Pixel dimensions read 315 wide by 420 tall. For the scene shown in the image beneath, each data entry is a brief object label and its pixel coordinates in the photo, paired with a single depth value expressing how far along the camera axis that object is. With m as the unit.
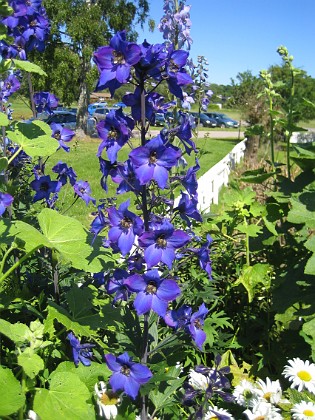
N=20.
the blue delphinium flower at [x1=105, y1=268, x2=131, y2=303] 0.51
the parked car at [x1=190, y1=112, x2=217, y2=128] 30.36
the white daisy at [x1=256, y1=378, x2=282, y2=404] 0.45
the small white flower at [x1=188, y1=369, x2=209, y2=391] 0.53
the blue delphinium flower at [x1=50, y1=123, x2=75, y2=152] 0.74
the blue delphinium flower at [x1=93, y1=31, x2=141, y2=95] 0.42
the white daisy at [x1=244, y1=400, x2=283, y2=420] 0.42
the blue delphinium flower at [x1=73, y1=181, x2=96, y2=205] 0.75
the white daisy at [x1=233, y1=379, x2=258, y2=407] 0.47
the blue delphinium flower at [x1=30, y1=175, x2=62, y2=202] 0.71
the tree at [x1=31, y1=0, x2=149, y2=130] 15.81
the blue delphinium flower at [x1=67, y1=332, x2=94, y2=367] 0.53
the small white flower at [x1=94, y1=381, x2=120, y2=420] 0.46
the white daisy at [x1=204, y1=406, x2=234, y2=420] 0.48
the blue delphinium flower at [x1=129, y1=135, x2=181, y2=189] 0.43
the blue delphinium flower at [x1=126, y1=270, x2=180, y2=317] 0.43
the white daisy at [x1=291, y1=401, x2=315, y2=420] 0.41
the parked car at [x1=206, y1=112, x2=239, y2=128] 31.72
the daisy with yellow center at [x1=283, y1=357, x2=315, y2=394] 0.46
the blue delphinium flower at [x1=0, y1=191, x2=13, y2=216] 0.57
